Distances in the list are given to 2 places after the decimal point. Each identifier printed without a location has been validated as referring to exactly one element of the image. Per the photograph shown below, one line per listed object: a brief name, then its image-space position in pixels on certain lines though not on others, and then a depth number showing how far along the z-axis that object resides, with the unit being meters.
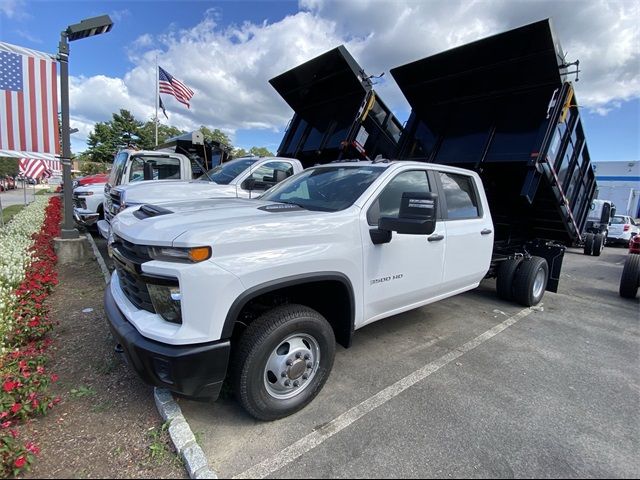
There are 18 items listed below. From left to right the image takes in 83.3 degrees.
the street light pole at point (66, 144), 6.80
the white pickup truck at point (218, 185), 6.08
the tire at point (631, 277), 6.42
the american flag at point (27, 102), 6.29
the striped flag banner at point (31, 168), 15.19
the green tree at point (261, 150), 82.06
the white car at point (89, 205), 9.21
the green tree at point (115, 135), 56.75
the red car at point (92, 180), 13.48
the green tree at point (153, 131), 58.44
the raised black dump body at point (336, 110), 7.07
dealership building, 32.28
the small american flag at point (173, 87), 16.56
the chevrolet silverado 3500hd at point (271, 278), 2.19
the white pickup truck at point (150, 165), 8.04
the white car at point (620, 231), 17.16
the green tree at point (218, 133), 78.34
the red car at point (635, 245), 7.11
